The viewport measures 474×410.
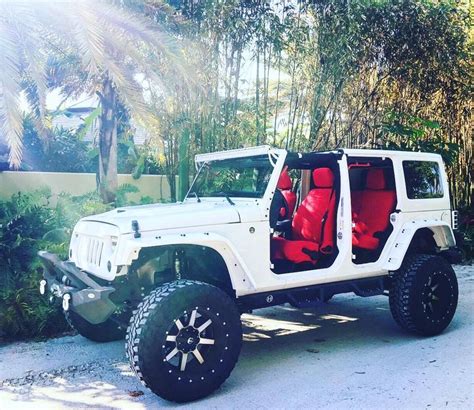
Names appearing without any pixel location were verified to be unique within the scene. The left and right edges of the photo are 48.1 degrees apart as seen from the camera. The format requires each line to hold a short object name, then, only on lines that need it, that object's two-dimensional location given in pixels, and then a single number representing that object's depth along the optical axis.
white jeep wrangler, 3.77
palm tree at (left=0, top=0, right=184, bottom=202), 5.07
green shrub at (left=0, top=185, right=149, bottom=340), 5.52
